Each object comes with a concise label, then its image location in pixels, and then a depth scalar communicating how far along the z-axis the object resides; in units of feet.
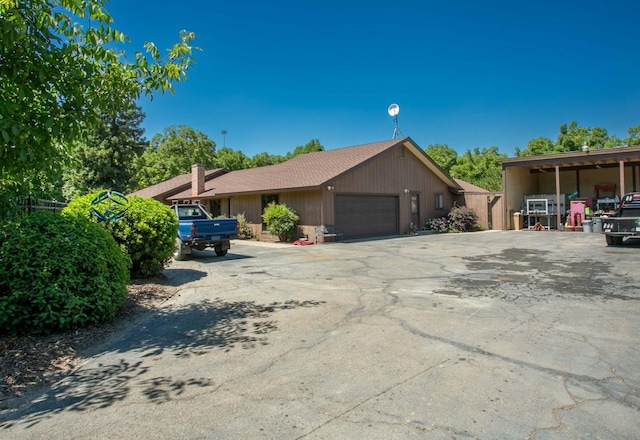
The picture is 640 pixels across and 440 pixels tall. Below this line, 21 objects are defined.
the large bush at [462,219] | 82.02
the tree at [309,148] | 215.69
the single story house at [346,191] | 63.16
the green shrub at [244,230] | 71.77
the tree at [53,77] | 13.92
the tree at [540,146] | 167.12
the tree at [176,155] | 153.89
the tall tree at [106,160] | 89.20
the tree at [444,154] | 187.32
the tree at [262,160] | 187.01
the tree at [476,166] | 161.48
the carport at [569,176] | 74.23
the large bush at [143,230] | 27.86
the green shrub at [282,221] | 62.80
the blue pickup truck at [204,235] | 42.14
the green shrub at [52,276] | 16.08
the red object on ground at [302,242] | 60.18
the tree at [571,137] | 165.07
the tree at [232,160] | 168.48
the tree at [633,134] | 167.22
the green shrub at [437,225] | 81.35
